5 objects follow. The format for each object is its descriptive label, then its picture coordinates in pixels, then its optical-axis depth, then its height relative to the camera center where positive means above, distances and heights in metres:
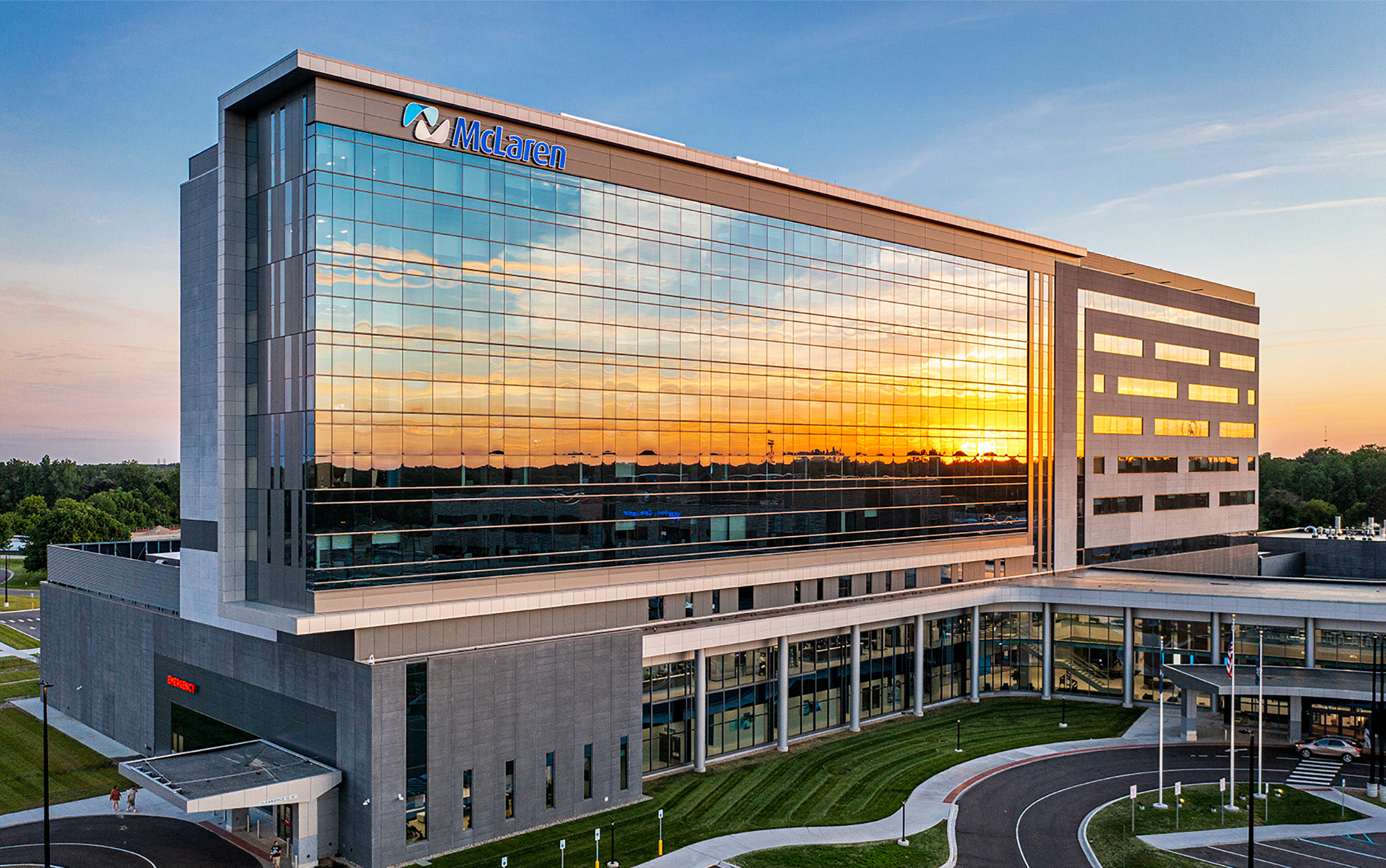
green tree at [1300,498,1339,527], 158.50 -11.30
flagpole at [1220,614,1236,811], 50.72 -16.71
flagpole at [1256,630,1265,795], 52.92 -14.93
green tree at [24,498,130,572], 138.50 -12.32
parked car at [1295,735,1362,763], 61.19 -19.63
